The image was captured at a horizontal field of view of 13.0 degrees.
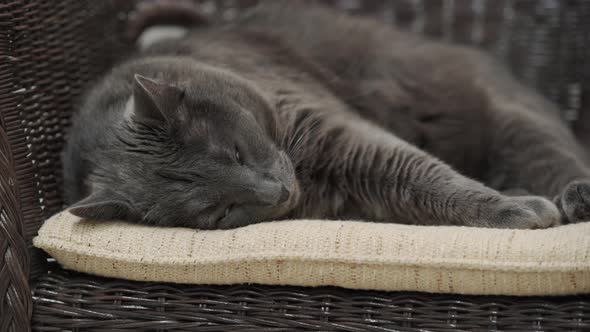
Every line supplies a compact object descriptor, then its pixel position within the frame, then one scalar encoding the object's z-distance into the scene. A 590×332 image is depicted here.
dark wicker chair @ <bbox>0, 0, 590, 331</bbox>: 1.66
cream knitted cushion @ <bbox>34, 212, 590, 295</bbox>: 1.64
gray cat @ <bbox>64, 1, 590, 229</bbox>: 1.71
